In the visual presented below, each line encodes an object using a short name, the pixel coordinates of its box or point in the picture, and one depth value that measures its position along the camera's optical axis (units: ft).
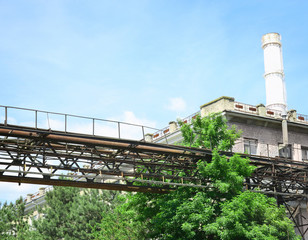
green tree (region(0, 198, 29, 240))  158.30
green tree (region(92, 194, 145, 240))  92.96
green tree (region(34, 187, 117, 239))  137.28
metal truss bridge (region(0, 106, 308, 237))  65.21
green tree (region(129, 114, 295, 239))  76.95
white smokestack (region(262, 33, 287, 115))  138.10
